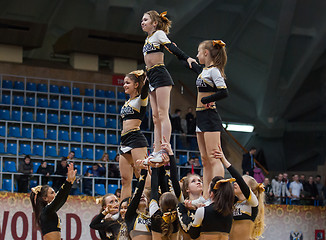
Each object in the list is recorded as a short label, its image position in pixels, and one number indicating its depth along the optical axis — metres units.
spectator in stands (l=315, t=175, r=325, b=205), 17.36
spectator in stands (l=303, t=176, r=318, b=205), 17.11
